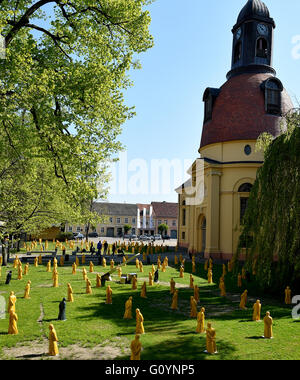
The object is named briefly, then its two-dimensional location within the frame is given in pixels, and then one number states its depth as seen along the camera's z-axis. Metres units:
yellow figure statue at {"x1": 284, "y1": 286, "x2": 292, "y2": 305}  14.12
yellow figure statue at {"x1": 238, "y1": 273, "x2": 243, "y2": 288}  17.92
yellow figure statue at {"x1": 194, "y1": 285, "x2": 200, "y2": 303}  13.73
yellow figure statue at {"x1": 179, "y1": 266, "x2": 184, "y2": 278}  20.42
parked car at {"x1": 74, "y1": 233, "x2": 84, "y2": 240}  63.28
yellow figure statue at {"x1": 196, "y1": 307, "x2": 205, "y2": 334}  9.88
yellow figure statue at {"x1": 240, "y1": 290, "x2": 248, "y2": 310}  13.18
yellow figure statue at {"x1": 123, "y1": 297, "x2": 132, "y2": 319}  11.23
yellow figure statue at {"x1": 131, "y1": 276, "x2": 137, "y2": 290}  16.33
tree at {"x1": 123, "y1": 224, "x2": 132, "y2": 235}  73.56
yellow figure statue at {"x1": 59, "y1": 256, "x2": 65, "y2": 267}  24.58
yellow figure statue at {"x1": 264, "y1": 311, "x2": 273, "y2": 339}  9.39
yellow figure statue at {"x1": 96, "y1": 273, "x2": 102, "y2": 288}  16.67
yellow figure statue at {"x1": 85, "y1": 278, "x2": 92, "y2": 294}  15.15
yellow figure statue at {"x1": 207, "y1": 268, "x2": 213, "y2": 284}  18.69
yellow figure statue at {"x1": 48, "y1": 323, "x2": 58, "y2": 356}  7.98
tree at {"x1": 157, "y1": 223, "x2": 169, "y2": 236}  73.44
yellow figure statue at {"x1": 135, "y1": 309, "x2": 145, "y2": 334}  9.51
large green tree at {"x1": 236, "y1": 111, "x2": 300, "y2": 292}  13.73
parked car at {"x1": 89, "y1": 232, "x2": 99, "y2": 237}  70.00
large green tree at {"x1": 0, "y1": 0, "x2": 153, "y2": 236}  12.05
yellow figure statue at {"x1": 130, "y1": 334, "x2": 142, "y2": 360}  7.21
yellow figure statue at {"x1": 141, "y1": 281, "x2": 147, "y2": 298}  14.55
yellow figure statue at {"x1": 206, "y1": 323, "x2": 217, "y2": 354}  8.13
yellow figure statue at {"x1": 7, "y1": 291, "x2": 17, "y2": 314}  9.77
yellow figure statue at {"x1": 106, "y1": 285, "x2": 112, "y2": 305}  13.17
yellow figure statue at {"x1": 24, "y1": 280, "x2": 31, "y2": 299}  13.88
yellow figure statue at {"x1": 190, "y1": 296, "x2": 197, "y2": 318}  11.68
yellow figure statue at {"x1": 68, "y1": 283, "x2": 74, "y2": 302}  13.48
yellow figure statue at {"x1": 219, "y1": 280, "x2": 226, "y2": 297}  15.62
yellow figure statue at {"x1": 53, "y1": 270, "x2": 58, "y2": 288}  16.70
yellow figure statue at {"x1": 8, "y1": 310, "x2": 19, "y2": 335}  9.41
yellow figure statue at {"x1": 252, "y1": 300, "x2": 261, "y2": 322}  11.24
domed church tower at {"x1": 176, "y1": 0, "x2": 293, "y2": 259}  28.81
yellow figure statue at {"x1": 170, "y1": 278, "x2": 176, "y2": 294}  15.25
